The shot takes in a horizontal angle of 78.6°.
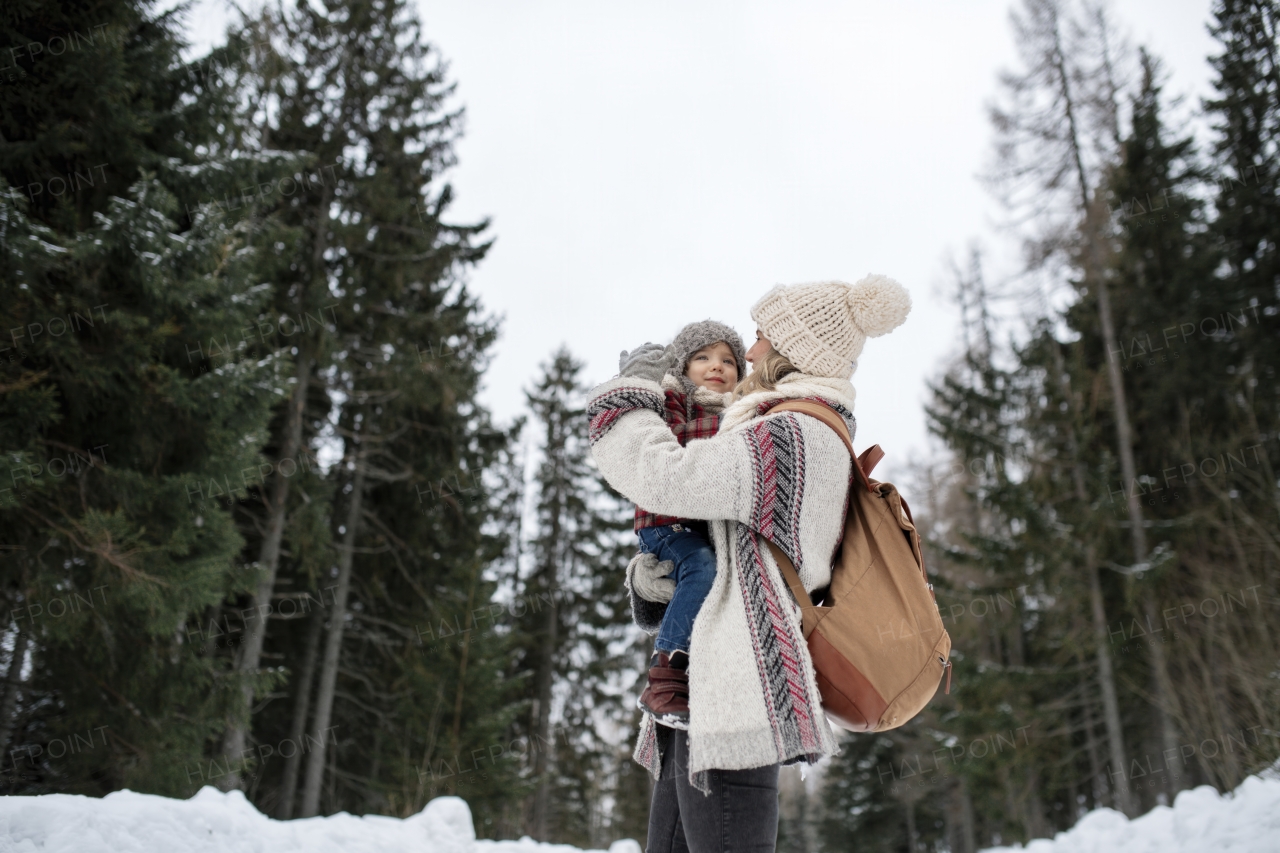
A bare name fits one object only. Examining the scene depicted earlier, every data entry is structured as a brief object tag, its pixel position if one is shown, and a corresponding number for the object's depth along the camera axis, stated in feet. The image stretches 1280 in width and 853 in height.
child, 6.10
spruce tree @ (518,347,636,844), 61.52
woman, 5.48
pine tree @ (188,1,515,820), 37.27
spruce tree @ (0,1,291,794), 19.33
